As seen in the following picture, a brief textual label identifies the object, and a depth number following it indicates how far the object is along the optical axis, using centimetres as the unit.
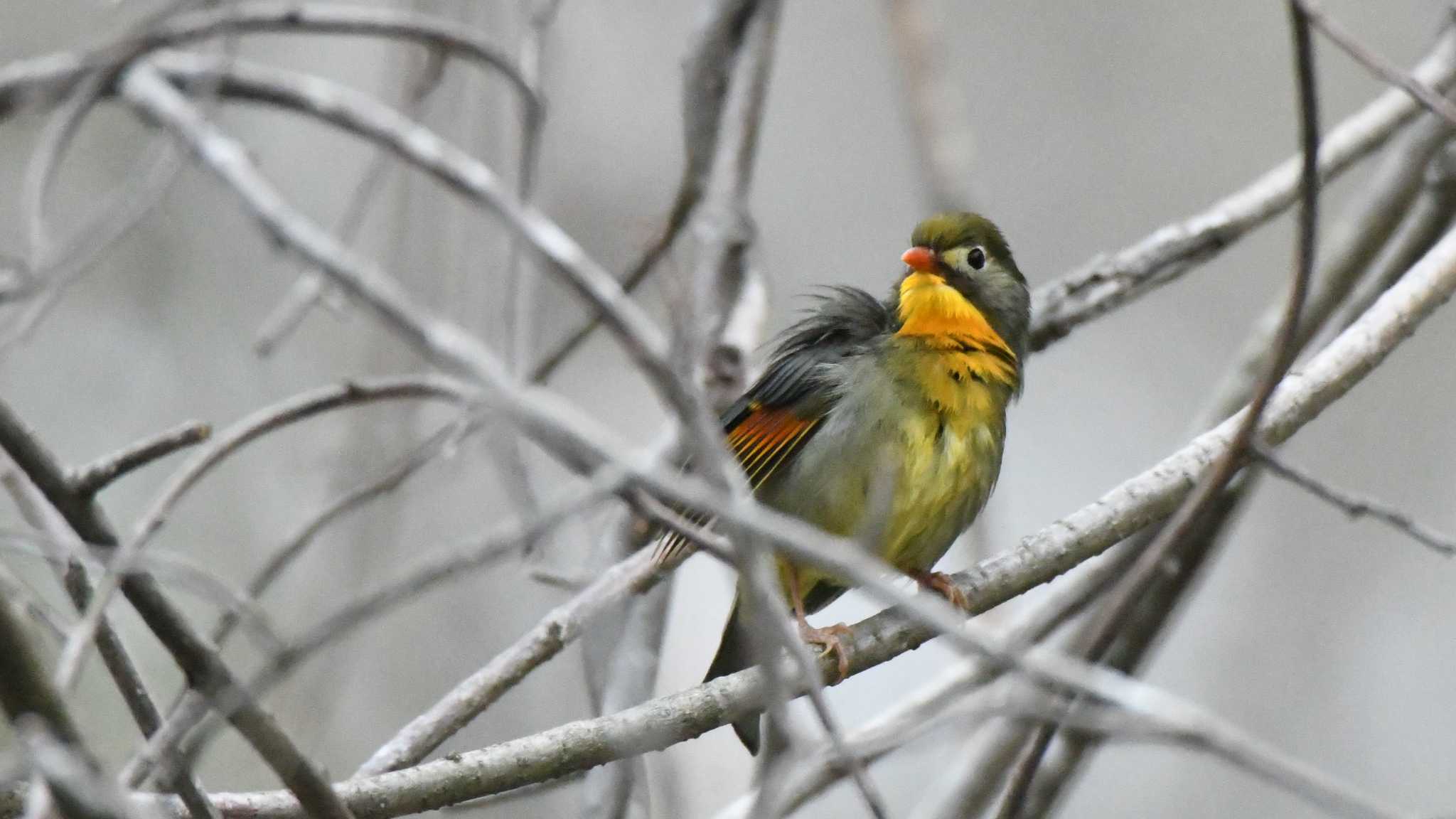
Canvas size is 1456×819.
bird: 677
